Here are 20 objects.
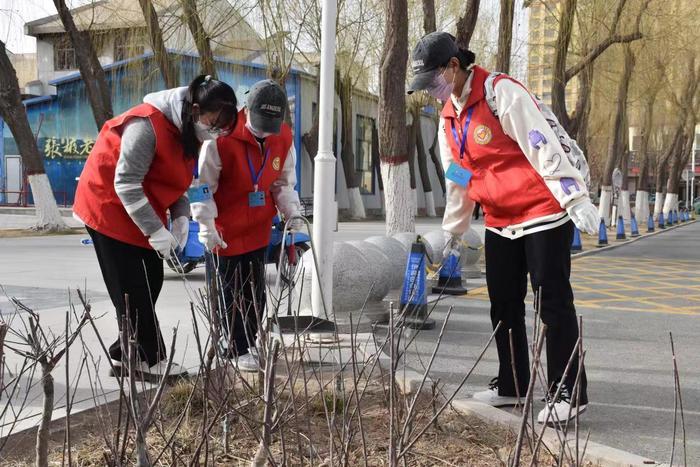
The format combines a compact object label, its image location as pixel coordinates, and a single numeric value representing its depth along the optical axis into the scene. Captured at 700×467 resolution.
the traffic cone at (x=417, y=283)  6.45
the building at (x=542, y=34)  17.17
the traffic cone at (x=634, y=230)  23.31
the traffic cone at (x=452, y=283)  8.94
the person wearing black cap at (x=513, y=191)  3.64
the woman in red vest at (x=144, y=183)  3.90
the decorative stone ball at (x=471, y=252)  10.74
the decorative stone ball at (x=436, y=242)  9.41
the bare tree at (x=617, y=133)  23.83
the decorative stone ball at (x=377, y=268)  7.17
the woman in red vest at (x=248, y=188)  4.35
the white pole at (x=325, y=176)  5.70
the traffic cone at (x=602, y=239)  18.54
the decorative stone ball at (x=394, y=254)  7.77
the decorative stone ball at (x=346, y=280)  6.90
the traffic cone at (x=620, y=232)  21.44
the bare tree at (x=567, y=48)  16.44
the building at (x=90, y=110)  26.18
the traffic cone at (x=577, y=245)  16.74
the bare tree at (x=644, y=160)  31.25
